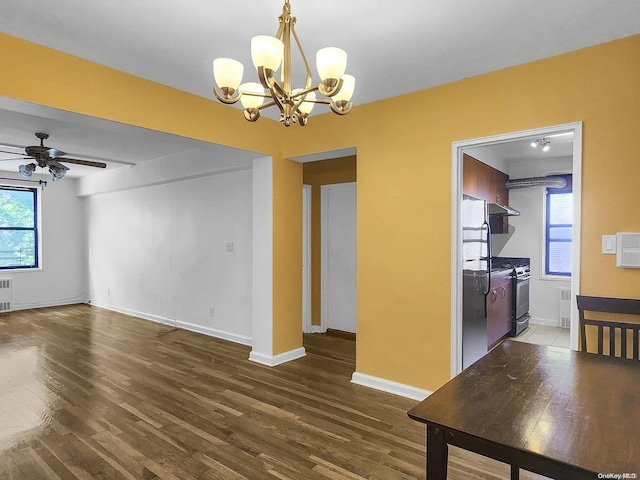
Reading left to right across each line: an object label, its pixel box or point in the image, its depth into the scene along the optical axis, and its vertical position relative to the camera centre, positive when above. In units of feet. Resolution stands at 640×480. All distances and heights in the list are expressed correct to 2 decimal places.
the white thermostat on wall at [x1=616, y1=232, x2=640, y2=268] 7.30 -0.30
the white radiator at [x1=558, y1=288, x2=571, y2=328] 17.64 -3.45
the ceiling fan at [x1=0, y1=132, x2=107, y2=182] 13.85 +2.93
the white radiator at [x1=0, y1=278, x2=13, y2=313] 21.75 -3.51
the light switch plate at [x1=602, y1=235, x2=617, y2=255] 7.55 -0.20
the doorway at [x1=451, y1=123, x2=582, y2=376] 9.08 +0.10
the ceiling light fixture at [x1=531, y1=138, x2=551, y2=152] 14.84 +3.75
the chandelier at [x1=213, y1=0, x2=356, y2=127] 5.00 +2.31
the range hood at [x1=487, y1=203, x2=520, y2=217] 15.44 +1.07
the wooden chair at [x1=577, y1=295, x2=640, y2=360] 6.38 -1.56
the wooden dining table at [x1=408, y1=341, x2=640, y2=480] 3.19 -1.90
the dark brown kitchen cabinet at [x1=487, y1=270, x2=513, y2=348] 13.67 -2.81
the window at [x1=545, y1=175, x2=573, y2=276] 18.07 +0.19
